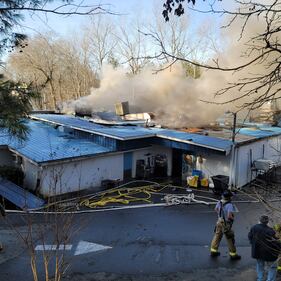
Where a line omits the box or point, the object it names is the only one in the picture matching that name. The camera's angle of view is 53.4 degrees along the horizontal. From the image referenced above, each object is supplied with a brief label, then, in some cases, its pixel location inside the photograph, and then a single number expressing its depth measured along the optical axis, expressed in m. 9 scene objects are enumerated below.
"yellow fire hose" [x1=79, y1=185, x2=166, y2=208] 12.79
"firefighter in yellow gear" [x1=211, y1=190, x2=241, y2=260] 7.60
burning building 14.09
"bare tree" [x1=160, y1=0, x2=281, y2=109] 2.78
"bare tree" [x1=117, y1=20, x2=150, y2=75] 29.14
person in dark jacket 6.03
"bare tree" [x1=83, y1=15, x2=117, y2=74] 41.27
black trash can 14.34
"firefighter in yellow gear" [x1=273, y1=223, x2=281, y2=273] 5.66
